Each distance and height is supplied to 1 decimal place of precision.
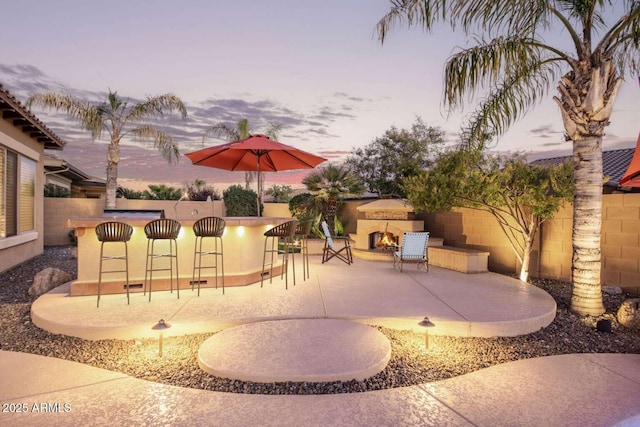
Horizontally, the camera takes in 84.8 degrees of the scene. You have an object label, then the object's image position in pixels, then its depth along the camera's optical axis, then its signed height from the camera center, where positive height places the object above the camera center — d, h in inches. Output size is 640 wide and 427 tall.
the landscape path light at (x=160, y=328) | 149.8 -56.4
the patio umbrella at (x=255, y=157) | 258.2 +35.7
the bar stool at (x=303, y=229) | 260.5 -21.6
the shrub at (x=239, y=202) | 638.8 -5.8
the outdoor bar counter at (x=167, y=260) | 217.9 -39.1
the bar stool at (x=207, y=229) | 218.4 -19.5
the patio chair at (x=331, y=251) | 358.0 -53.1
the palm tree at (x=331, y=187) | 474.9 +19.7
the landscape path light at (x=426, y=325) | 156.6 -54.6
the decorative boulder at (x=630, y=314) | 192.9 -59.4
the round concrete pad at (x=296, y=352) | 124.4 -60.3
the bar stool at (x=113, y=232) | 196.2 -20.7
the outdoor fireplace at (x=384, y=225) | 397.4 -26.1
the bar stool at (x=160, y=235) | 206.8 -23.2
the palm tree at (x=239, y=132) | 826.7 +161.7
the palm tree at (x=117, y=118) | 490.3 +112.6
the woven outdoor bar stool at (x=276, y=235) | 242.7 -24.5
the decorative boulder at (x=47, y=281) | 255.6 -64.8
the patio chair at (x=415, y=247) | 307.1 -38.9
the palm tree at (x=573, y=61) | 206.2 +91.5
